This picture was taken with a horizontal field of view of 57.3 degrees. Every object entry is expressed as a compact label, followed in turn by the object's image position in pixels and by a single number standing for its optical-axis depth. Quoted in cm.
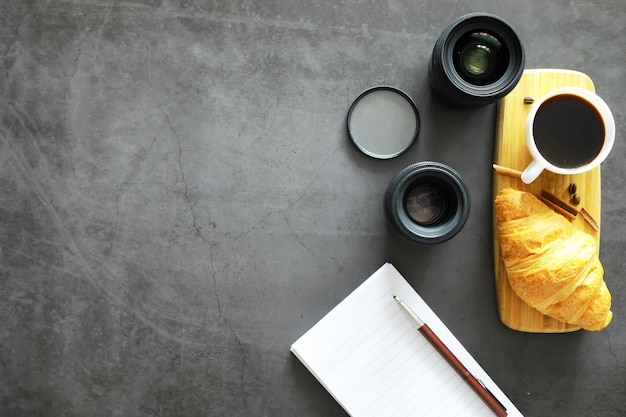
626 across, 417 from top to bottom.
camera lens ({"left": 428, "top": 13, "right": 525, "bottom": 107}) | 111
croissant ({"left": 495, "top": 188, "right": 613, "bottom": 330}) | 110
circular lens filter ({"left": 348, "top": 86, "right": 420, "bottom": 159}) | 123
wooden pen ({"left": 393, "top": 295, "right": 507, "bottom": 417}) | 118
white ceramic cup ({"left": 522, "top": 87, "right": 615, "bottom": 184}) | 110
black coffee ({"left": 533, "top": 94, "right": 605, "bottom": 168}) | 112
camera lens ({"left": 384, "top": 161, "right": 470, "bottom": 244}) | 111
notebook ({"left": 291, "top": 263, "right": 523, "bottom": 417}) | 119
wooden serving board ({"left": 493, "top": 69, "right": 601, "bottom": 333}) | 119
